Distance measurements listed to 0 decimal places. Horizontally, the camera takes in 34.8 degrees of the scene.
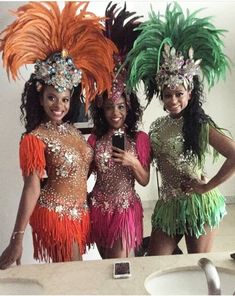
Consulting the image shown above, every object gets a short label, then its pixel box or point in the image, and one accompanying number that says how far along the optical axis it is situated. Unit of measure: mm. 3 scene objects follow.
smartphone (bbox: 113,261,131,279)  714
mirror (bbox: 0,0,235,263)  987
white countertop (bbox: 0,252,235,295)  679
